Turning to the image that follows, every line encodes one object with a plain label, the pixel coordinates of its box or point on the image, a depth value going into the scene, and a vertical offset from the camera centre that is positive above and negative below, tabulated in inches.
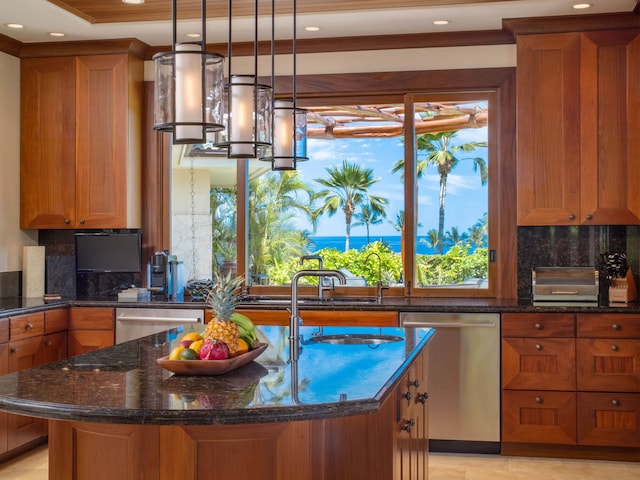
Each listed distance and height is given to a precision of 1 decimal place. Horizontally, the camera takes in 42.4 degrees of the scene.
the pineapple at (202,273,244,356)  110.6 -10.4
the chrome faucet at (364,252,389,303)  211.5 -10.1
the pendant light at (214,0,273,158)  116.5 +18.4
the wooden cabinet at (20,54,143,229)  226.5 +28.7
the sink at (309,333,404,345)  147.8 -16.9
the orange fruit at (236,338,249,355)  113.3 -14.1
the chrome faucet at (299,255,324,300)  215.0 -11.4
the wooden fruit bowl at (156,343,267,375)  104.2 -15.3
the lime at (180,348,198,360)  105.3 -14.0
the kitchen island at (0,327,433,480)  86.0 -18.3
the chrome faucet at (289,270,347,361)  121.9 -9.9
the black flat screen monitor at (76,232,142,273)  233.1 -1.9
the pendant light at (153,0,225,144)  98.5 +18.8
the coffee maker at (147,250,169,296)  226.8 -7.6
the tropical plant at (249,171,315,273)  230.2 +8.0
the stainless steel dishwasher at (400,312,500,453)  196.5 -32.4
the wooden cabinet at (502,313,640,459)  190.1 -31.7
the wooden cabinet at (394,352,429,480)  114.5 -27.6
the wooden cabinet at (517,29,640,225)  202.8 +29.3
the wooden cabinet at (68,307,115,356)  215.5 -21.7
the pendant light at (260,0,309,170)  134.8 +17.9
